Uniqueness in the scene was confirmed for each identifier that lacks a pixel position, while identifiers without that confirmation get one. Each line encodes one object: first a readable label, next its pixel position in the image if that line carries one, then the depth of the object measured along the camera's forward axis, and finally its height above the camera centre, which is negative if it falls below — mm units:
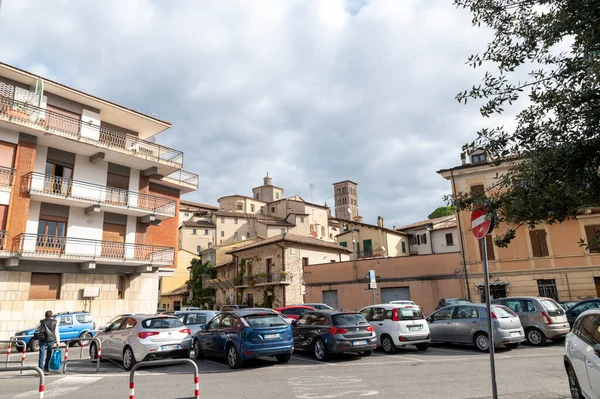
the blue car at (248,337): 10727 -1136
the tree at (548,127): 5609 +2463
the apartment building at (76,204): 19750 +5291
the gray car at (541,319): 13628 -1092
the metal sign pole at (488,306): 5437 -252
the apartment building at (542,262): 25422 +1617
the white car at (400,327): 12797 -1169
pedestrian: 10609 -965
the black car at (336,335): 11664 -1231
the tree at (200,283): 45469 +1669
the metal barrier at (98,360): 10773 -1577
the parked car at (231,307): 27861 -749
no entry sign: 6035 +1003
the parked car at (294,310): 20031 -786
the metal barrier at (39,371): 5577 -944
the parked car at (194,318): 15502 -813
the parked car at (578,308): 16206 -901
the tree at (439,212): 71375 +13776
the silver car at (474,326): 12570 -1217
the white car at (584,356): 5281 -996
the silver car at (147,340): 11016 -1149
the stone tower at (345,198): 112375 +26746
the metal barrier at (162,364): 5318 -919
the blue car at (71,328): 17406 -1199
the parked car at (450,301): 21766 -628
